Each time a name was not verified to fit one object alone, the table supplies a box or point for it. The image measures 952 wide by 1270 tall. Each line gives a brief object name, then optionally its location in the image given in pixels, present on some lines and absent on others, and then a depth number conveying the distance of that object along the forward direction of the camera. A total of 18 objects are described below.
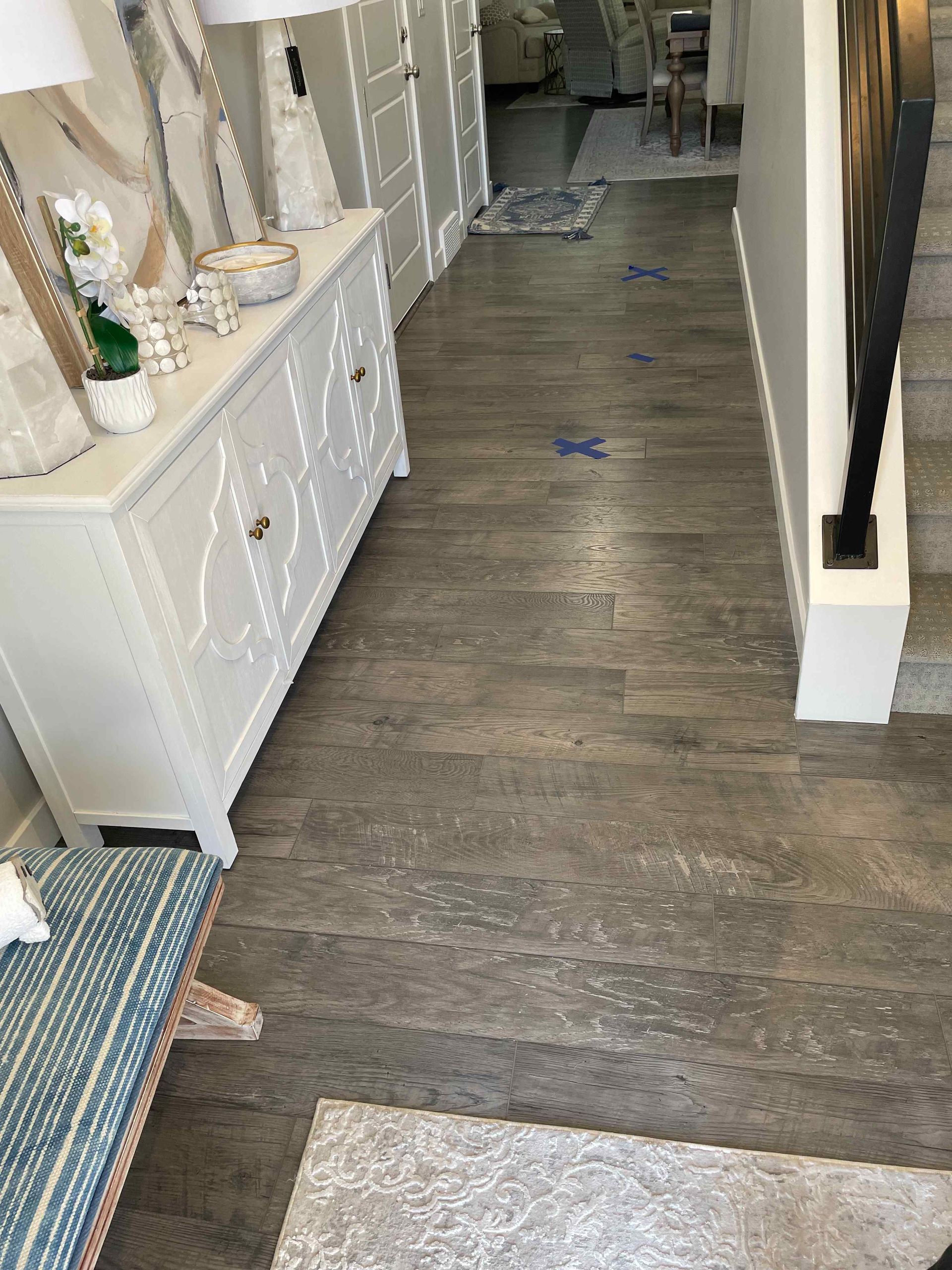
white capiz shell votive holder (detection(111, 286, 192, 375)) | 1.73
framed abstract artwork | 1.69
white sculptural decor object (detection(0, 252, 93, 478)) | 1.46
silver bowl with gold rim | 2.08
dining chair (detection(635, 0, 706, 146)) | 6.34
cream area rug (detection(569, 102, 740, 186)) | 6.23
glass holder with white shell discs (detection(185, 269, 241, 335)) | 1.91
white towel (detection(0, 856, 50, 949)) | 1.23
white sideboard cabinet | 1.53
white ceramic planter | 1.58
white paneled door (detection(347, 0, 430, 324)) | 3.82
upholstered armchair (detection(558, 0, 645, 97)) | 7.37
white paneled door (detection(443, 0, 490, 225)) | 5.08
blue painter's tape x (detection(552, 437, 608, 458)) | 3.29
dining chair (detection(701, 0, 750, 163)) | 5.44
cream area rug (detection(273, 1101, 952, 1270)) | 1.31
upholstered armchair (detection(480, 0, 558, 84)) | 8.80
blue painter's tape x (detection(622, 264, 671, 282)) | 4.67
